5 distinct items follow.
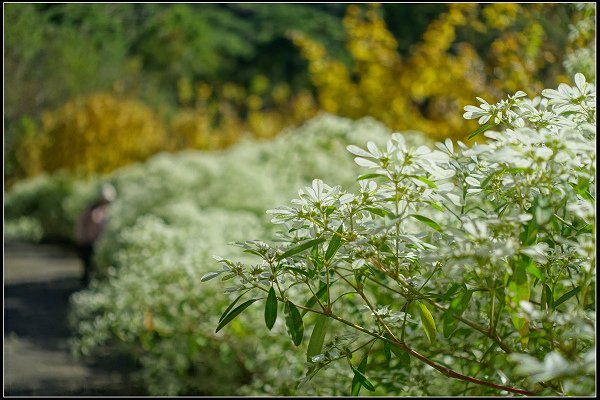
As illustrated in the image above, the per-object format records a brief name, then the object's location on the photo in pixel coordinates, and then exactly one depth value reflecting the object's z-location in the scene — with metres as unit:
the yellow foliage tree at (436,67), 5.04
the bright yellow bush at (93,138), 11.92
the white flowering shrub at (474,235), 1.20
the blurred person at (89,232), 7.22
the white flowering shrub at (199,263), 3.49
